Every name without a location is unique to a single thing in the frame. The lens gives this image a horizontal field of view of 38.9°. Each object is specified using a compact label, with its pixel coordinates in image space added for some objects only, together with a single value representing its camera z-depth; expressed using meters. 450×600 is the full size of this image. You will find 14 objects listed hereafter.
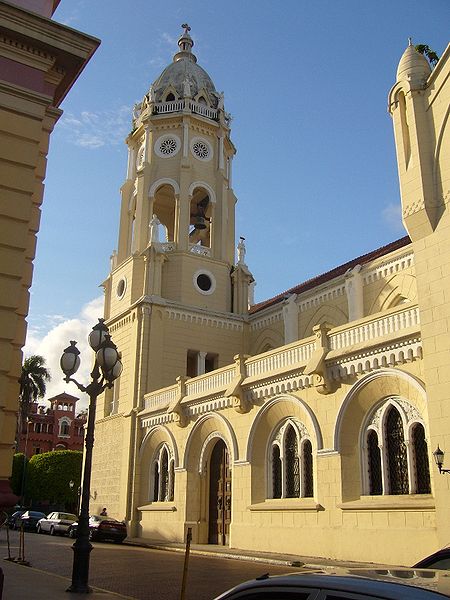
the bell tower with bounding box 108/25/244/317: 32.41
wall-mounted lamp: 14.09
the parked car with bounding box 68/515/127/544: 25.62
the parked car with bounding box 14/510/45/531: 36.72
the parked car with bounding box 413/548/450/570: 6.76
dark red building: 74.25
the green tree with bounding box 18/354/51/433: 60.00
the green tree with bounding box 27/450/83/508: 55.44
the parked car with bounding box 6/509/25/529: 41.14
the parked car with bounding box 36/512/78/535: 31.97
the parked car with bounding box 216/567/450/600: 2.60
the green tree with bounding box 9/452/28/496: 58.16
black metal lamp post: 11.70
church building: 16.16
